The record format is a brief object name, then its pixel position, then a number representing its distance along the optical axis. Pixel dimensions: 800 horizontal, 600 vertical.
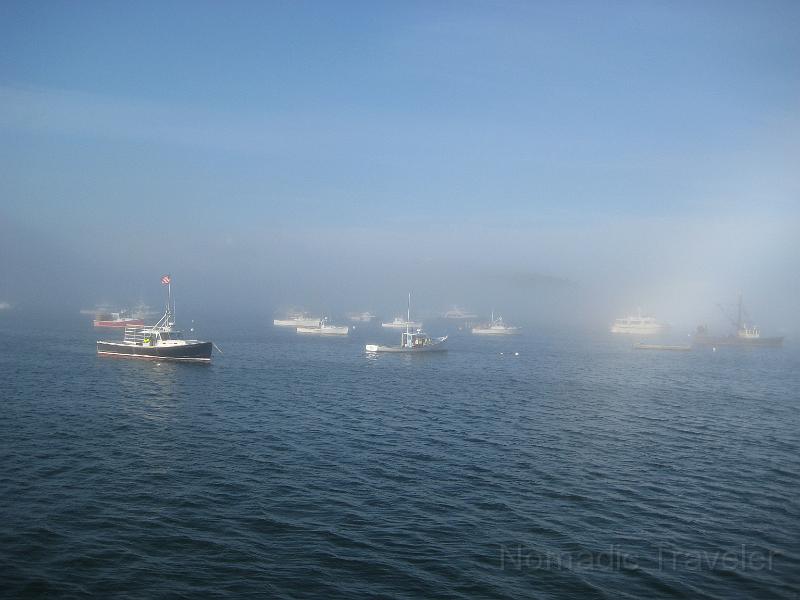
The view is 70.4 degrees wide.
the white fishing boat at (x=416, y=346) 141.62
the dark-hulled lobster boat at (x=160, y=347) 105.00
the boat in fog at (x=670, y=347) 177.50
